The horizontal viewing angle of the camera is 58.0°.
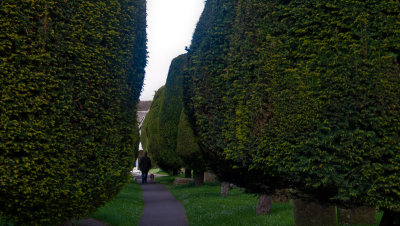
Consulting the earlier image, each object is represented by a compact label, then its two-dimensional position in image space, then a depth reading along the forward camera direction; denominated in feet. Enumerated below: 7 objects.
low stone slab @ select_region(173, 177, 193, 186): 76.33
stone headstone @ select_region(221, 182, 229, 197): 51.93
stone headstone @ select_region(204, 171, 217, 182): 79.43
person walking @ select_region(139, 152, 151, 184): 86.84
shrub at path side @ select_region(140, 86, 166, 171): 80.50
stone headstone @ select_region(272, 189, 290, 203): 43.10
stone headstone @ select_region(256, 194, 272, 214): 35.19
